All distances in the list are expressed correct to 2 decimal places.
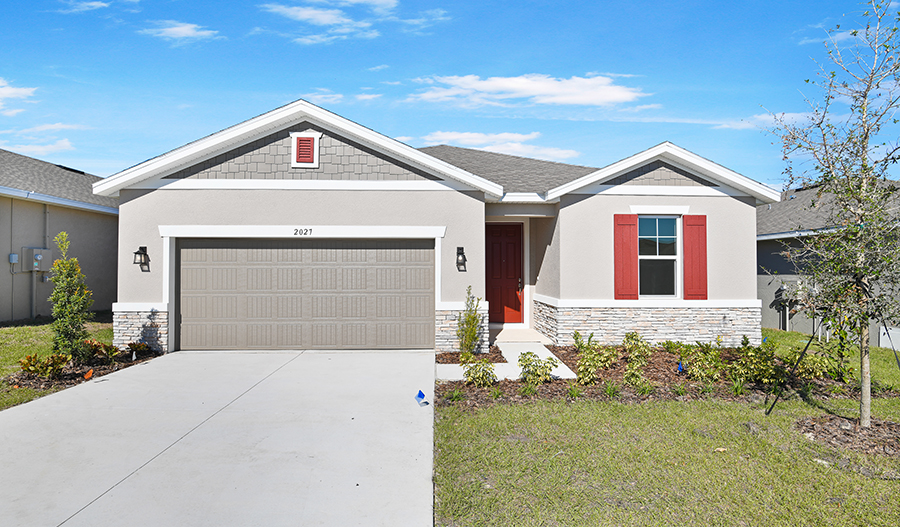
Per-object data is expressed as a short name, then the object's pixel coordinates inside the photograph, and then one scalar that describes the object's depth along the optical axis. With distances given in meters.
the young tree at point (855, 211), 4.87
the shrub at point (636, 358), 6.64
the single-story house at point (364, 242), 8.85
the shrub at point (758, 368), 6.58
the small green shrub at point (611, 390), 6.15
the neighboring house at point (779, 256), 12.39
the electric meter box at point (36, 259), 11.99
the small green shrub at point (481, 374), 6.67
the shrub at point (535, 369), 6.70
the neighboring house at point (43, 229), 11.70
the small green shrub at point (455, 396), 6.02
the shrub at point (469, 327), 8.51
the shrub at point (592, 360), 6.72
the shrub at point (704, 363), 6.91
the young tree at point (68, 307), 7.27
